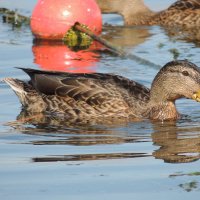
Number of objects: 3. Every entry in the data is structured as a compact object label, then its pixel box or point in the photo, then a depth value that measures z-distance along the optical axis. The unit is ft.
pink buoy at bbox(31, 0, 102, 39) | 51.49
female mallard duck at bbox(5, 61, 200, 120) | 37.65
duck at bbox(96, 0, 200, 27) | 58.95
